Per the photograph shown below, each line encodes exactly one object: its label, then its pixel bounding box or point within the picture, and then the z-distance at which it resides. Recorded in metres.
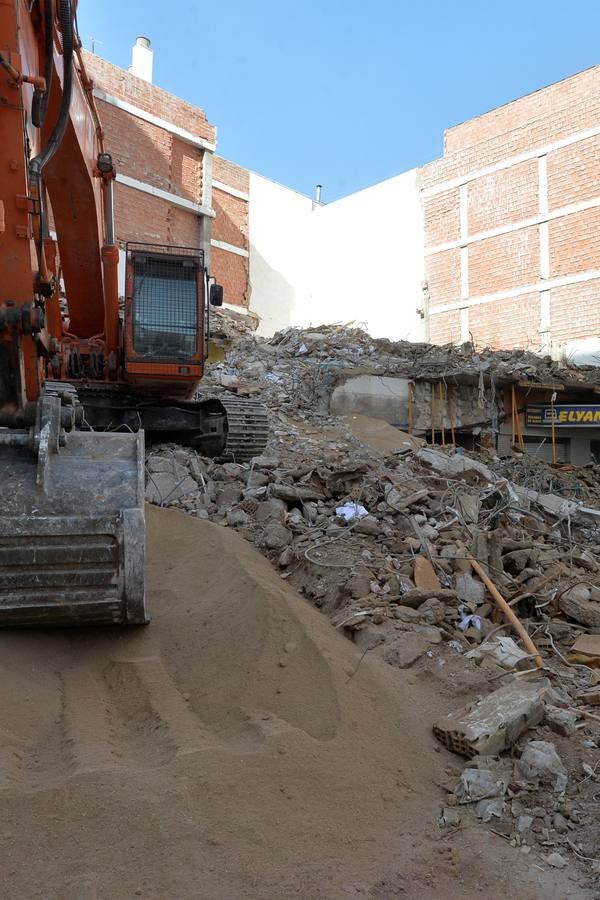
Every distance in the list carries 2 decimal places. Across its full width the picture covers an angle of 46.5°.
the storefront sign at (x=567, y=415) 13.05
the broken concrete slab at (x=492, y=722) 2.85
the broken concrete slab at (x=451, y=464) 7.13
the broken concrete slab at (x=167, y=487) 5.92
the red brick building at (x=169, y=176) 17.58
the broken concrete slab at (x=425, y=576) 4.55
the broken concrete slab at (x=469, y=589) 4.55
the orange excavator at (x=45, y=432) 2.81
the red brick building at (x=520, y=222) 17.95
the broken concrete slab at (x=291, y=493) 5.67
